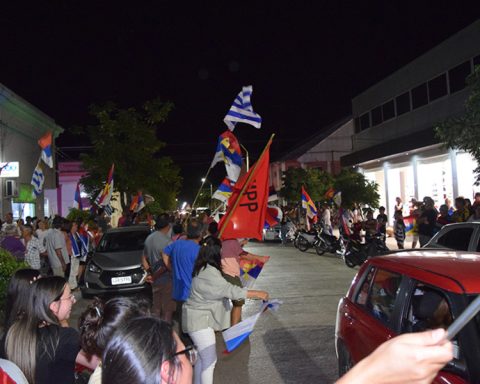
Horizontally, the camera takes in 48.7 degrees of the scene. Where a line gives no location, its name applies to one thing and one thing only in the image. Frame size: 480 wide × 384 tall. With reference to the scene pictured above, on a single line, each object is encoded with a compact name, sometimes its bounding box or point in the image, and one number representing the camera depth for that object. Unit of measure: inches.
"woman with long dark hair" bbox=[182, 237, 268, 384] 185.9
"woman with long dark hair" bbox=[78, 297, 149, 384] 100.0
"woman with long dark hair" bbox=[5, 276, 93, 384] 107.7
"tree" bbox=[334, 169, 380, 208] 1108.3
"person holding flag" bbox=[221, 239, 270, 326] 215.2
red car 124.4
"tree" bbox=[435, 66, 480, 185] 382.9
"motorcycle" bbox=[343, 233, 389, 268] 618.5
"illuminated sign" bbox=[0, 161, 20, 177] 886.4
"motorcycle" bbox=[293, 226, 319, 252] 815.1
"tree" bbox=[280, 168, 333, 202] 1382.9
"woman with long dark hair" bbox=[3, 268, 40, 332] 121.2
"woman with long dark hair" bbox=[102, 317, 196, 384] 67.1
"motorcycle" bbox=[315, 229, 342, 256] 777.4
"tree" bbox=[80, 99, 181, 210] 1079.0
